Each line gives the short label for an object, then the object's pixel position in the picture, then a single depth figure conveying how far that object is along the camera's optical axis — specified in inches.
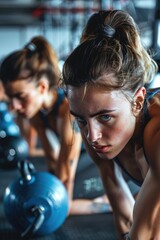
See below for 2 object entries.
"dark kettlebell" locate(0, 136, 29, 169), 85.0
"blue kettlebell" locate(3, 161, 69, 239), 54.9
